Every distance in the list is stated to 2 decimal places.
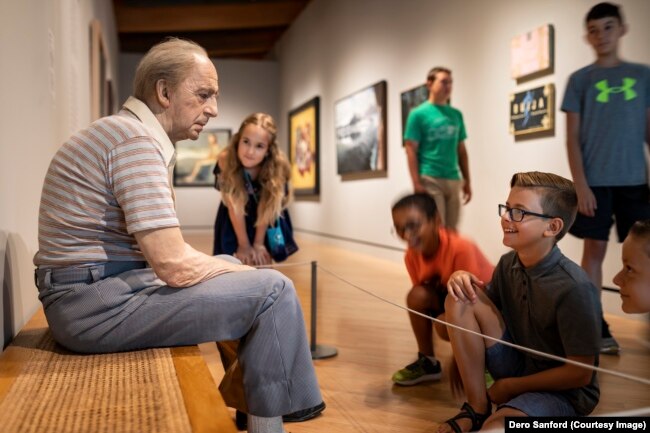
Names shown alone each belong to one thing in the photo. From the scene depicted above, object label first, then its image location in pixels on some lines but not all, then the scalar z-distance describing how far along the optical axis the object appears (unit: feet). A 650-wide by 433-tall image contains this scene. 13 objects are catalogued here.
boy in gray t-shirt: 7.85
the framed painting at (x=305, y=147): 34.73
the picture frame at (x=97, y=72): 17.86
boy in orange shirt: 7.79
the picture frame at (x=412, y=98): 21.93
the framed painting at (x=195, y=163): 32.42
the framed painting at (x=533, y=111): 14.19
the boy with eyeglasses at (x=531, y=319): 5.39
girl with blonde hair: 10.25
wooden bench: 4.13
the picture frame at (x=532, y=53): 14.71
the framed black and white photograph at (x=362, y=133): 25.85
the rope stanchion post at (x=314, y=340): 10.42
